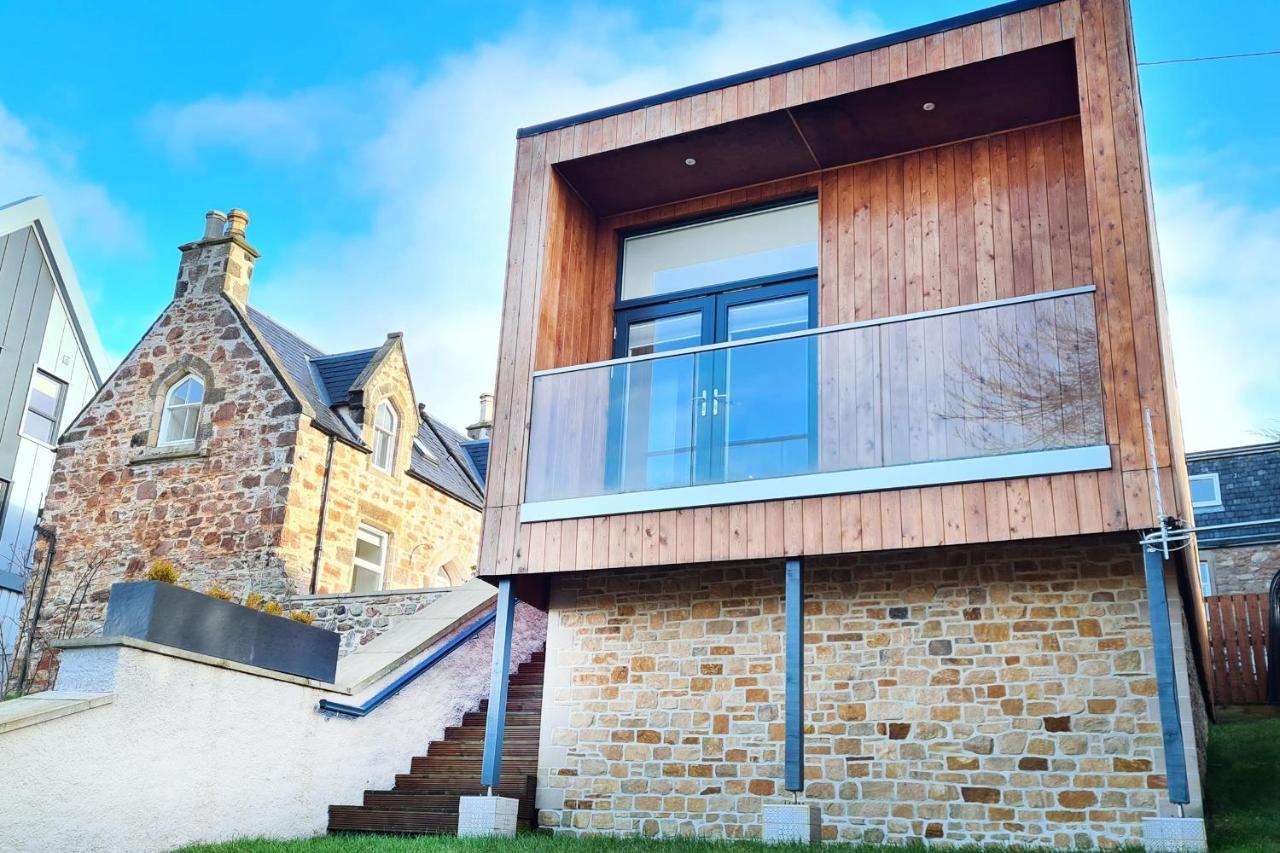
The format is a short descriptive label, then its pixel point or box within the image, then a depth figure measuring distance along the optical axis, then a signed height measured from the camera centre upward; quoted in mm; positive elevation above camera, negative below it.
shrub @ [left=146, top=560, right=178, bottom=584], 11539 +1827
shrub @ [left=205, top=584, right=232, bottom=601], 14749 +2131
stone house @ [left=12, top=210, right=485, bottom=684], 15430 +4042
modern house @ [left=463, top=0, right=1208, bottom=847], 7562 +2202
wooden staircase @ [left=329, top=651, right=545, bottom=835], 8453 -30
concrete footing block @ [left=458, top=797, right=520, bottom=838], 8234 -273
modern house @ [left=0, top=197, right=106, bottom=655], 19453 +6753
